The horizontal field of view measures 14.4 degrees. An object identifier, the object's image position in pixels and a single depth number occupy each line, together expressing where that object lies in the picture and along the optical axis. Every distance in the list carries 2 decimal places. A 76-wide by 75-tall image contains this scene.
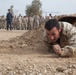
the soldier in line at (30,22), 23.00
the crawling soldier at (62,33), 4.47
